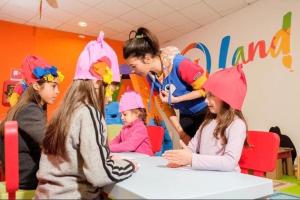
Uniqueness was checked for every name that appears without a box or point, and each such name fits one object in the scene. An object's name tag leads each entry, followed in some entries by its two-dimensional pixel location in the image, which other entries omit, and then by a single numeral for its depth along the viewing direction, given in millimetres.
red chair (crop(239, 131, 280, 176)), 1264
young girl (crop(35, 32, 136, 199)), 957
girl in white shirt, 1146
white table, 789
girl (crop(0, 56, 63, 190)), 1380
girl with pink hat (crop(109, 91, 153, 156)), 1941
